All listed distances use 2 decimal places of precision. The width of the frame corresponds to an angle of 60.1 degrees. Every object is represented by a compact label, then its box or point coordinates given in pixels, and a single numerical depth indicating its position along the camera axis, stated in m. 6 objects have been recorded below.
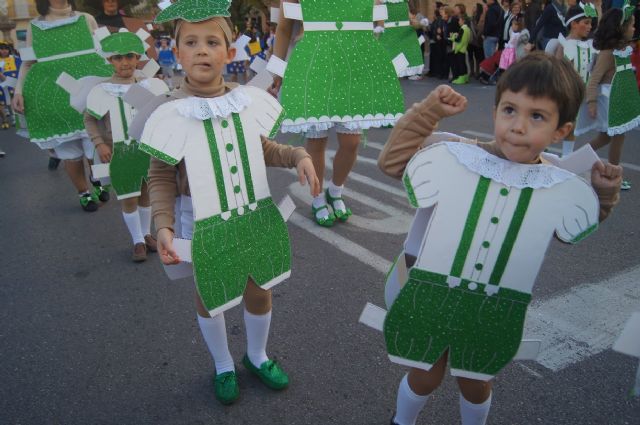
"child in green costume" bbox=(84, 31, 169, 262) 3.71
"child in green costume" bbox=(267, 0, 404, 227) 3.64
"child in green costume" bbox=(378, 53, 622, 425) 1.62
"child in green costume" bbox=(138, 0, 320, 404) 2.04
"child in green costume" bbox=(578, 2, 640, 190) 4.68
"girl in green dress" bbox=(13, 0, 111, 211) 4.54
